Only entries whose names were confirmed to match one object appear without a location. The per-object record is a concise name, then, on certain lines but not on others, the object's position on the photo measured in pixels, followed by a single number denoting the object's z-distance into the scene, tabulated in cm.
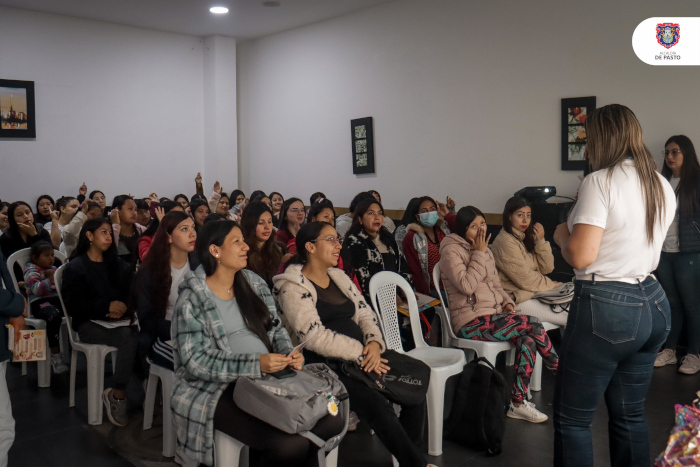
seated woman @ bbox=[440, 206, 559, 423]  335
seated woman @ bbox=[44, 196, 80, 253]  574
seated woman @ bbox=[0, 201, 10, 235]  574
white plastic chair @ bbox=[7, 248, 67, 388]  394
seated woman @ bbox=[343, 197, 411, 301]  393
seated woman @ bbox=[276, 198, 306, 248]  446
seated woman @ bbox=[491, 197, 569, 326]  394
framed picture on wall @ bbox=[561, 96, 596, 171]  554
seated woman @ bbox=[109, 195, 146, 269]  466
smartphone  229
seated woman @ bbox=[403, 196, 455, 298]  438
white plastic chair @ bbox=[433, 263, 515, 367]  339
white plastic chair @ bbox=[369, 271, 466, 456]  293
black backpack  292
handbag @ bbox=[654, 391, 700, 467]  170
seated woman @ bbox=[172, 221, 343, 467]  222
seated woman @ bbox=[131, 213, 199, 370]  306
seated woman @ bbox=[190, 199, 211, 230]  517
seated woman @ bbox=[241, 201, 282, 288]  367
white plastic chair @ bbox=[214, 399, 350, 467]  226
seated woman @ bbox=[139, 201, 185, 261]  396
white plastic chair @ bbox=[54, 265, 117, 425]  334
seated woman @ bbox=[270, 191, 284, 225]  708
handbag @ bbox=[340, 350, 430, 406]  262
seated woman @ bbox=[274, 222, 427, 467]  254
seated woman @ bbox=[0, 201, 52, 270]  489
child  407
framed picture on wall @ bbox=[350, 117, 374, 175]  748
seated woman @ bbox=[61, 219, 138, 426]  336
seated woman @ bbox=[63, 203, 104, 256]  513
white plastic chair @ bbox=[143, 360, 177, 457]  291
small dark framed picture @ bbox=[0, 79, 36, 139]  733
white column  881
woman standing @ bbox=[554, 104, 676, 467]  189
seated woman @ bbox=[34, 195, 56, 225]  720
